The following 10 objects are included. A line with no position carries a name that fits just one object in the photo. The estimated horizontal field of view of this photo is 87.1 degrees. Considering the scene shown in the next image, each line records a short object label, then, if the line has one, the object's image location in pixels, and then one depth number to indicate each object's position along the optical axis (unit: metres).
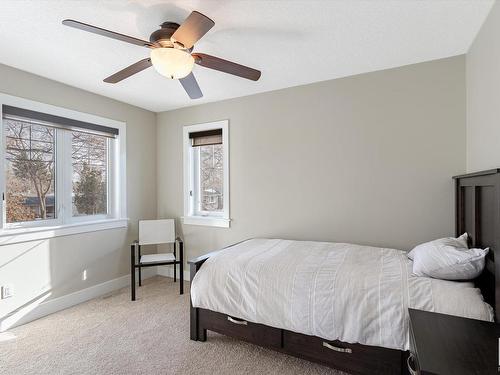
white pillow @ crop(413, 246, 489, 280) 1.56
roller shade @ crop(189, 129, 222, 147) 3.57
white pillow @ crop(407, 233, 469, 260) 1.79
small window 3.56
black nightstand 1.00
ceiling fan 1.49
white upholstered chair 3.15
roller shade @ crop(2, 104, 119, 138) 2.51
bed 1.53
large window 2.57
